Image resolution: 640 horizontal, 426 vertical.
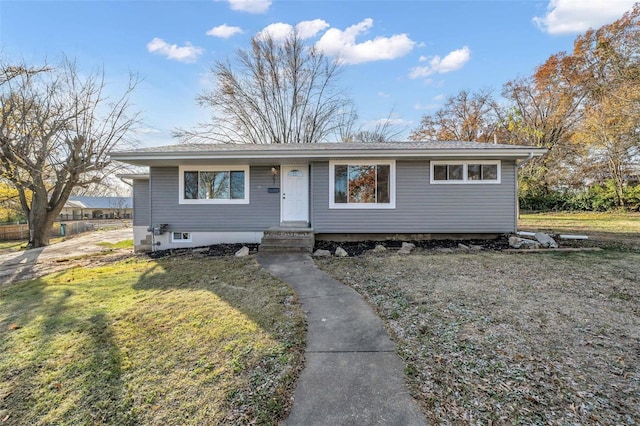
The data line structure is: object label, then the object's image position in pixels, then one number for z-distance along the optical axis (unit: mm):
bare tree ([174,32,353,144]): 20469
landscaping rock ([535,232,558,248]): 7293
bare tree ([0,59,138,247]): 12586
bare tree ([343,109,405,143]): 22281
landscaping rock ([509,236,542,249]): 7395
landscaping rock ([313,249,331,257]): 7086
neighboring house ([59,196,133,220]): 42572
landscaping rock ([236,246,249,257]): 7430
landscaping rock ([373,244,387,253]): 7451
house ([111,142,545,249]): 7996
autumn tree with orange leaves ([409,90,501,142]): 25297
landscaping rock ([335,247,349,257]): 7098
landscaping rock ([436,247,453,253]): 7227
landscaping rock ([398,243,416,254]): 7266
